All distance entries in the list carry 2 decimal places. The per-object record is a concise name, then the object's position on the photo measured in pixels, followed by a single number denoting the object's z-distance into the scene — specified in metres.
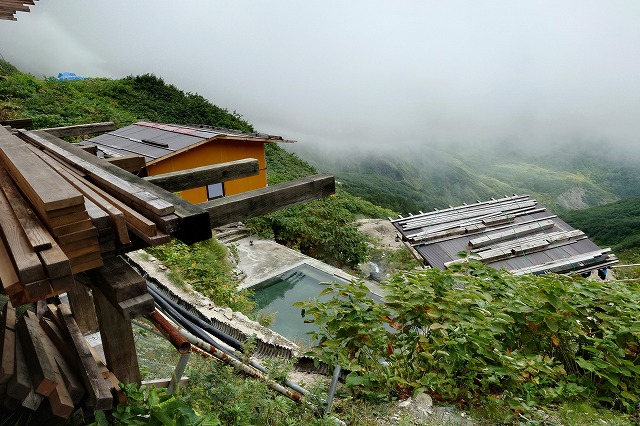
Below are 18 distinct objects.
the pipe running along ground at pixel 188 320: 4.21
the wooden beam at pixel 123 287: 2.02
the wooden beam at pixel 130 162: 3.84
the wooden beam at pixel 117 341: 2.43
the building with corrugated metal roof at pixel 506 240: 10.73
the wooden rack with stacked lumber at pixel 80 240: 1.69
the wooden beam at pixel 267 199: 2.18
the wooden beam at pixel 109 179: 1.89
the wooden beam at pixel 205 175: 2.92
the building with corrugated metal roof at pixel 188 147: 14.39
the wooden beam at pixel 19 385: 2.39
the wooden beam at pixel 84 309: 4.01
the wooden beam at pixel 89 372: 2.40
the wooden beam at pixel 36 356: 2.44
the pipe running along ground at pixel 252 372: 3.73
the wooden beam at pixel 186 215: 1.86
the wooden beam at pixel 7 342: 2.40
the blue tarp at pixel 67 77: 34.02
